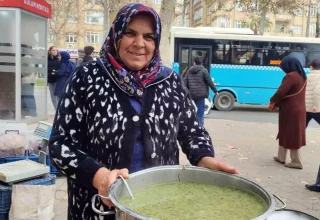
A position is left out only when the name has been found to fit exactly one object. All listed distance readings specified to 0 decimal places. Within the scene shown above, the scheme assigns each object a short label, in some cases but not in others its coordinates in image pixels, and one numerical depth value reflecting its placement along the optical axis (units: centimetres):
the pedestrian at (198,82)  884
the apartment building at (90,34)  6017
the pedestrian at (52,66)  1007
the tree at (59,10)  3527
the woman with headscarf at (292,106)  635
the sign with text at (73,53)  3480
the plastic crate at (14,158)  439
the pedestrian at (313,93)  671
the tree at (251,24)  3191
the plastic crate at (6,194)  354
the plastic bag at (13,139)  446
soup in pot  128
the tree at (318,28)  3126
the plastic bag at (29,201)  350
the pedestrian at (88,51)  993
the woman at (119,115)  160
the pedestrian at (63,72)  977
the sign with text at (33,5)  803
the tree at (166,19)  1140
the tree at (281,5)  2105
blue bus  1472
